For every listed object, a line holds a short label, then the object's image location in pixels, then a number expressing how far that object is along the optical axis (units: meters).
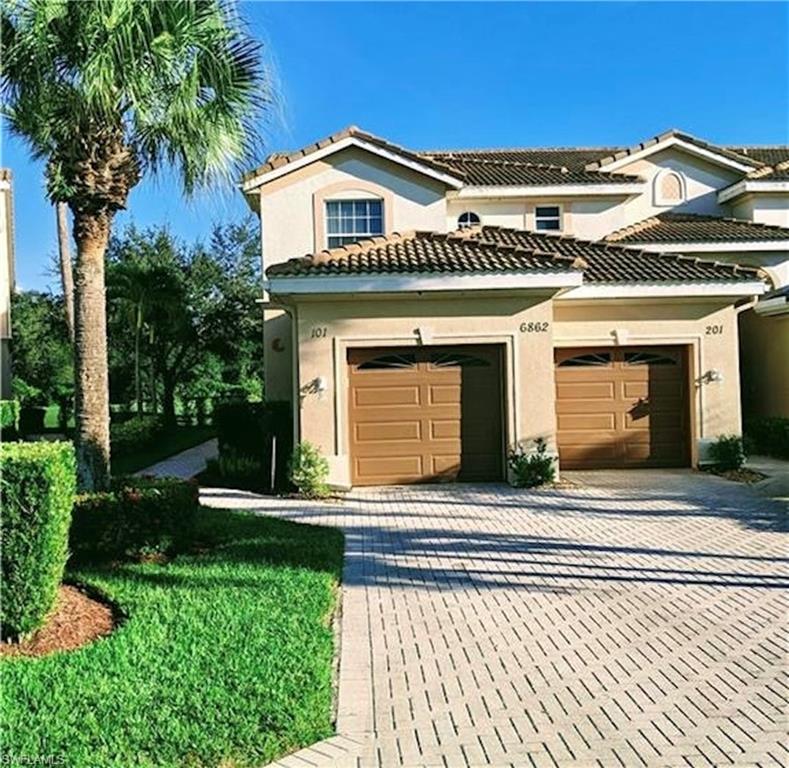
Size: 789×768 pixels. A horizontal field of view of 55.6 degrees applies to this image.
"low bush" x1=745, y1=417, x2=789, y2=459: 17.33
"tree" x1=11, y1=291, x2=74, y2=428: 34.78
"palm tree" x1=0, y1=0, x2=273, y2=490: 8.81
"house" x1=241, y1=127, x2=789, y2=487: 14.32
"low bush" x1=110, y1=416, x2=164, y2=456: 21.70
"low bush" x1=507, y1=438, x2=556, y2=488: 14.19
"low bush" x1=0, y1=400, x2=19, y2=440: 25.86
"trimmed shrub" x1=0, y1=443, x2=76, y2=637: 5.83
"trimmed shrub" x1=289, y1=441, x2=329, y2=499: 13.99
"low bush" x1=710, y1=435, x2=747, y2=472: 15.34
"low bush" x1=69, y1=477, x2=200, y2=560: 8.38
